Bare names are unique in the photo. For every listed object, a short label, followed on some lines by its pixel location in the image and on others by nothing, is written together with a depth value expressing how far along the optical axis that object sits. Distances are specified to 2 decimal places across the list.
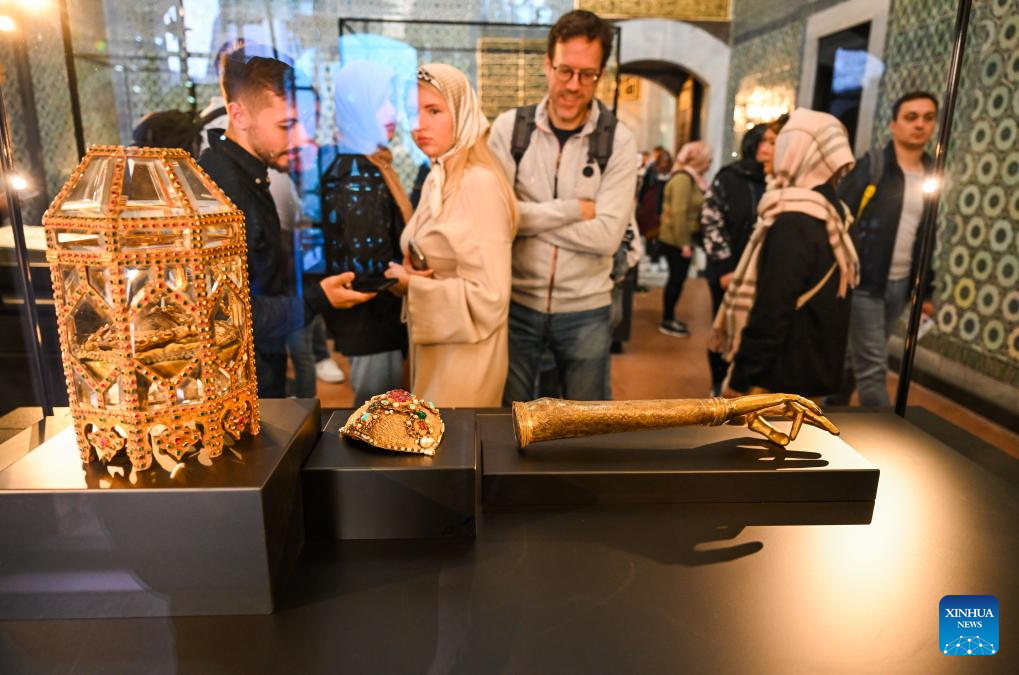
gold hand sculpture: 1.35
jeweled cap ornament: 1.19
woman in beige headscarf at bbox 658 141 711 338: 2.83
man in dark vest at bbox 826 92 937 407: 2.53
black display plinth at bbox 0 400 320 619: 0.96
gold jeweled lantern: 1.00
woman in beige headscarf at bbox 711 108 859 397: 2.51
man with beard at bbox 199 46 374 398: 2.06
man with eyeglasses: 2.28
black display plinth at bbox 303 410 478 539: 1.15
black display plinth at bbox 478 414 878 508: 1.32
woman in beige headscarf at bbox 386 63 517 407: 2.10
